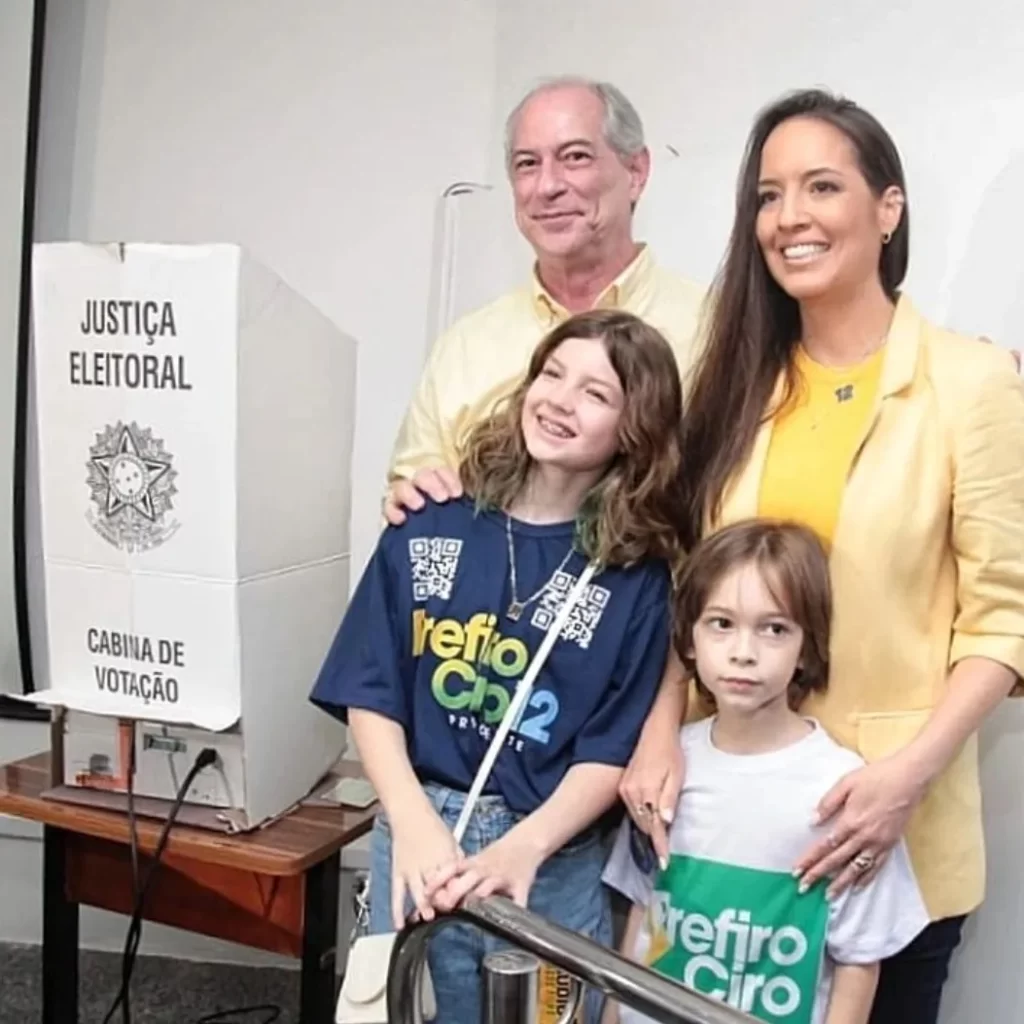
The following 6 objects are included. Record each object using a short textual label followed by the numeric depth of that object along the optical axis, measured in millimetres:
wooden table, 1680
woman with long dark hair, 1337
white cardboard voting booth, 1589
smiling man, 1636
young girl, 1382
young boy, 1328
